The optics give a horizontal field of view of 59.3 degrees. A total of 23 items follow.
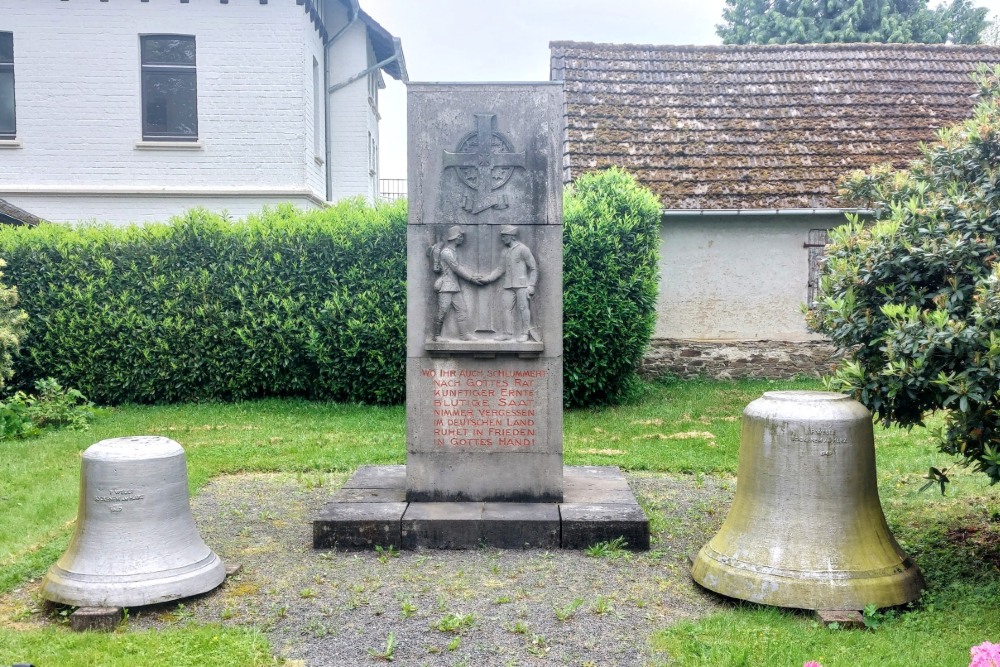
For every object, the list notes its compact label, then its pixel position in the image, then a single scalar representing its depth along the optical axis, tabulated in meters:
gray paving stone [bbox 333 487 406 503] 6.53
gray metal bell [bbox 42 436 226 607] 4.89
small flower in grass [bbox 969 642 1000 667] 2.38
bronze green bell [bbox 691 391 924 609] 4.84
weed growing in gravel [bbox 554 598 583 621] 4.78
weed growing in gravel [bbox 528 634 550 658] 4.33
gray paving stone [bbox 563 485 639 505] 6.52
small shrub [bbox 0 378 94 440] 10.33
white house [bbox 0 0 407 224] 16.36
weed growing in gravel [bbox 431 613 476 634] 4.62
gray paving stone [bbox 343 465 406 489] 6.99
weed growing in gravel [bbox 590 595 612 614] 4.88
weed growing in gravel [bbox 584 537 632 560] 5.86
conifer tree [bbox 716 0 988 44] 24.56
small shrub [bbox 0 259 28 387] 10.90
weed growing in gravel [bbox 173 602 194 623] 4.80
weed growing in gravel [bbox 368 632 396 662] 4.29
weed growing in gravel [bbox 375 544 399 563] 5.82
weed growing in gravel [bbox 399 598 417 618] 4.83
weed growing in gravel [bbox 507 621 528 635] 4.59
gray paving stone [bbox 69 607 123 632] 4.64
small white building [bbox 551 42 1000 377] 14.62
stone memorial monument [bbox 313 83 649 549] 6.49
